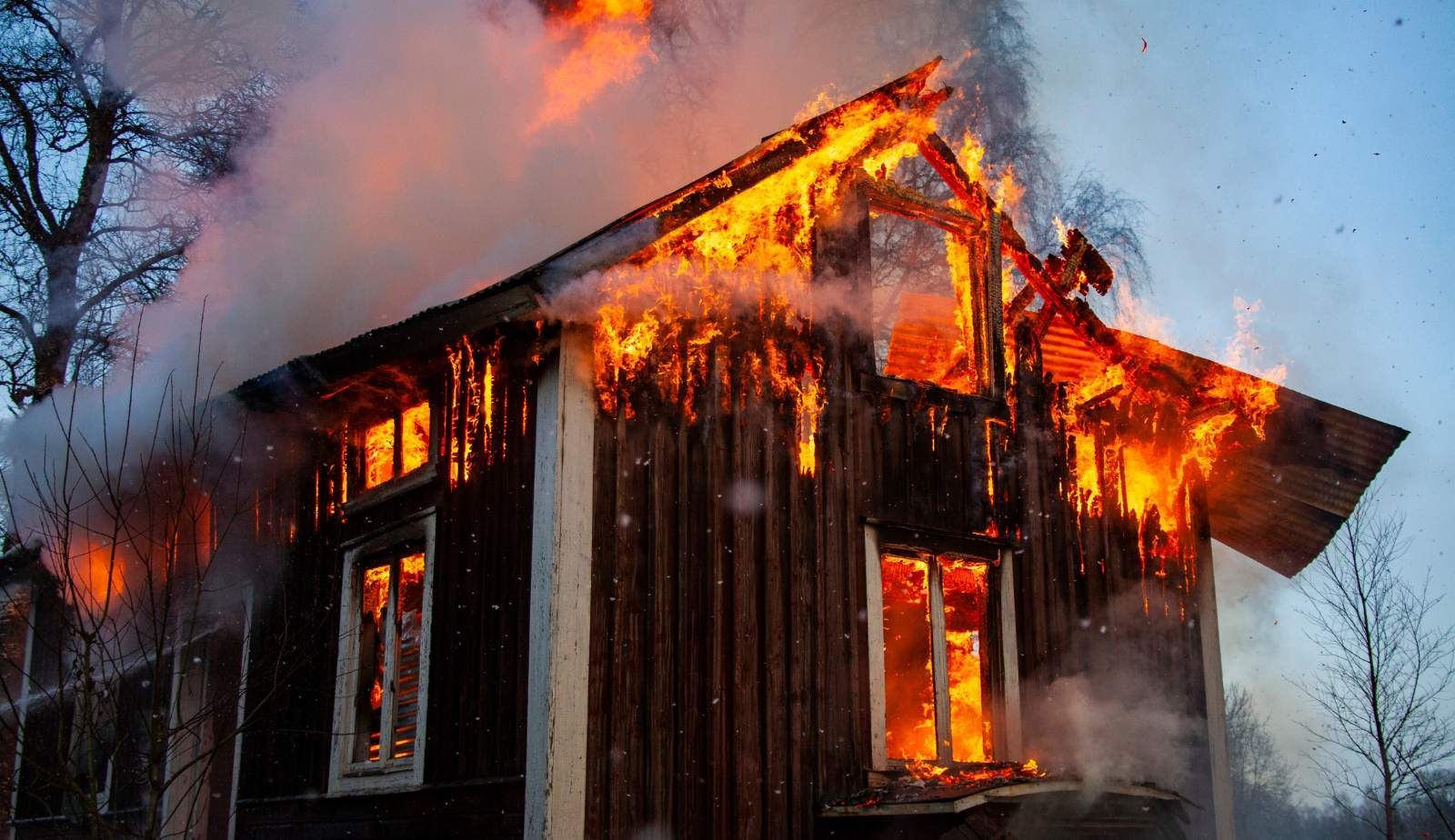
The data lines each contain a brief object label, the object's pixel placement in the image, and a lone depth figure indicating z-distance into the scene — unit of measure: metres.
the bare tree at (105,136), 20.02
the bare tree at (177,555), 12.66
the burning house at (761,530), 9.12
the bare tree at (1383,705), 18.73
